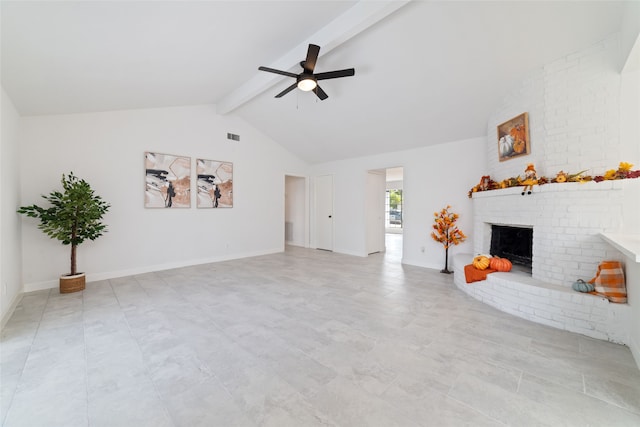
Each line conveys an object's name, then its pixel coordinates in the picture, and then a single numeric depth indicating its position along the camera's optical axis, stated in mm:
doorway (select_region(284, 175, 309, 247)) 7812
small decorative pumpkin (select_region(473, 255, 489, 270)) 3418
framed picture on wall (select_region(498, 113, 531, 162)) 3277
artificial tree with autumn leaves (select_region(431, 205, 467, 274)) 4711
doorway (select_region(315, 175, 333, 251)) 7152
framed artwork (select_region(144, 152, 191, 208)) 4766
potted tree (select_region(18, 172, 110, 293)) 3508
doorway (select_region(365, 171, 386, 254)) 6453
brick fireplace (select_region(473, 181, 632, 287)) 2494
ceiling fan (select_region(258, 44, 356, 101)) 2889
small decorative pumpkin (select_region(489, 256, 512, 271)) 3316
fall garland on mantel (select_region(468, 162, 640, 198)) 2420
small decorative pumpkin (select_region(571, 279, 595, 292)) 2518
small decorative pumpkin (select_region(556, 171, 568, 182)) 2744
